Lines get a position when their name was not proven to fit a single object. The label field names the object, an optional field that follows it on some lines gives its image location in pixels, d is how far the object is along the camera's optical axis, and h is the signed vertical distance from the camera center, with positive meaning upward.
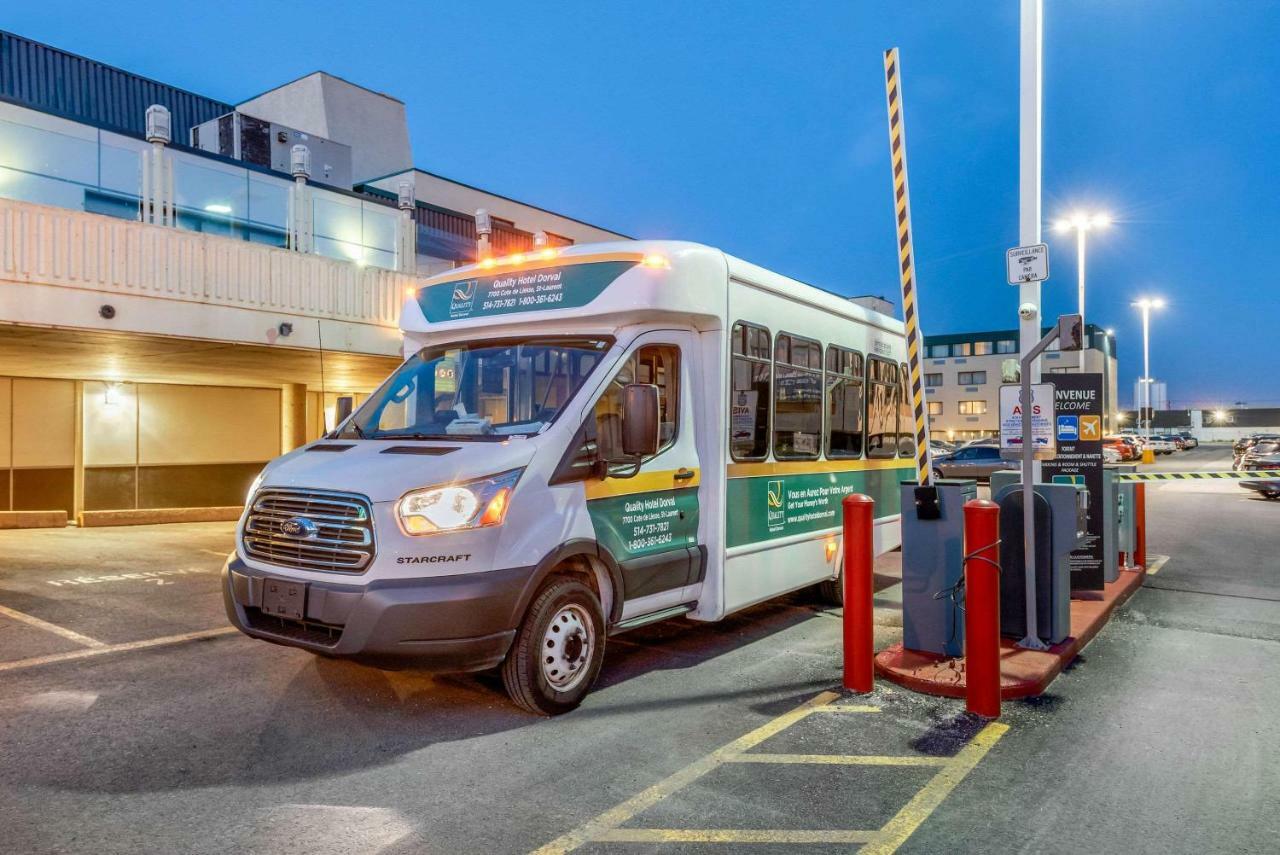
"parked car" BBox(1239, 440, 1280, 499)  22.13 -1.01
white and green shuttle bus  4.57 -0.27
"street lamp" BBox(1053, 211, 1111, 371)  25.84 +6.34
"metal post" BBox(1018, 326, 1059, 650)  5.99 -0.56
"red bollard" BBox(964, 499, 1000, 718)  5.14 -1.07
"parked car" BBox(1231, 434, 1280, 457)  36.16 -0.61
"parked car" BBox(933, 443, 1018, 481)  28.84 -1.05
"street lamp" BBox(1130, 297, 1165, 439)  43.23 +6.36
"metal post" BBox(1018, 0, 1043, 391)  7.76 +2.70
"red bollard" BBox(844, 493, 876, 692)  5.45 -1.00
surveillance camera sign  7.49 +1.48
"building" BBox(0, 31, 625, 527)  11.39 +2.18
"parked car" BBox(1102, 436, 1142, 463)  37.34 -0.78
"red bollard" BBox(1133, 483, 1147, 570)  10.38 -1.25
